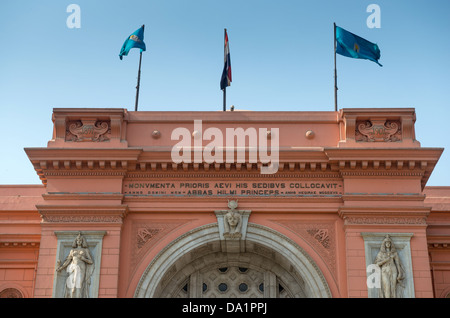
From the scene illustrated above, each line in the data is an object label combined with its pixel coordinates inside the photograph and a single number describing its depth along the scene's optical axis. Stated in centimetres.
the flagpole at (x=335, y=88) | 2363
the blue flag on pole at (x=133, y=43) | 2486
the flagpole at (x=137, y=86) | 2407
